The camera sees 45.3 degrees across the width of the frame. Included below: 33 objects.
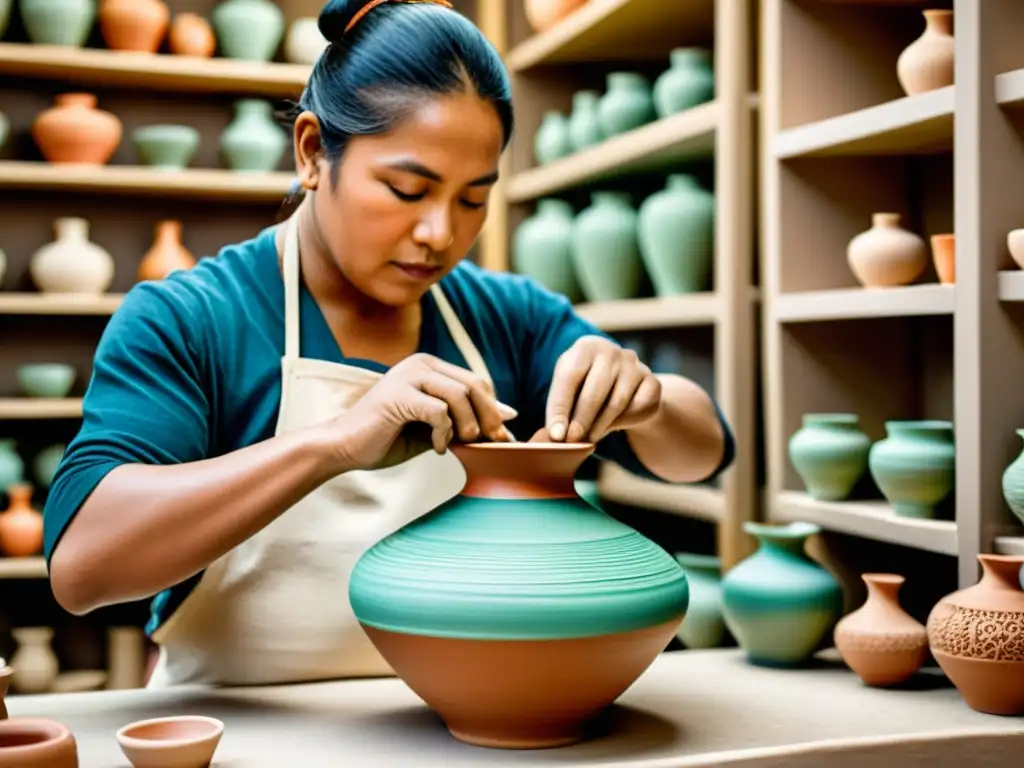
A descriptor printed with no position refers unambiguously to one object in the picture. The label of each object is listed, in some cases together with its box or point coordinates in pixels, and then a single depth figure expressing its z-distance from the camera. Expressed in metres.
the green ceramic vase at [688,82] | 3.18
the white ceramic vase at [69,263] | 4.28
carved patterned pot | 1.58
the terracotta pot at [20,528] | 4.20
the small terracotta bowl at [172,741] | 1.27
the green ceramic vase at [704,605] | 2.91
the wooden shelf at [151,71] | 4.17
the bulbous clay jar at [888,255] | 2.24
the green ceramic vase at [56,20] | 4.18
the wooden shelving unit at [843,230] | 2.31
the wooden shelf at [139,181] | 4.17
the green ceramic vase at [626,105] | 3.49
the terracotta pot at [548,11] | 3.89
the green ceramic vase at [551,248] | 3.85
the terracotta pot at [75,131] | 4.25
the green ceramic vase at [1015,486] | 1.81
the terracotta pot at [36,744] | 1.12
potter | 1.49
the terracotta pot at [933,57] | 2.10
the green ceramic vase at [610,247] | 3.50
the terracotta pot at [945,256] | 2.05
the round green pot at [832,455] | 2.30
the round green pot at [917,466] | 2.04
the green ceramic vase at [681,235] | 3.16
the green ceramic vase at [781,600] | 1.94
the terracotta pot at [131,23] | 4.32
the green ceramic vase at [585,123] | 3.68
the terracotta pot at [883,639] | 1.77
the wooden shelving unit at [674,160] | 2.83
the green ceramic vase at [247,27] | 4.47
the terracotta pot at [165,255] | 4.41
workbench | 1.39
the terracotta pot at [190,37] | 4.42
